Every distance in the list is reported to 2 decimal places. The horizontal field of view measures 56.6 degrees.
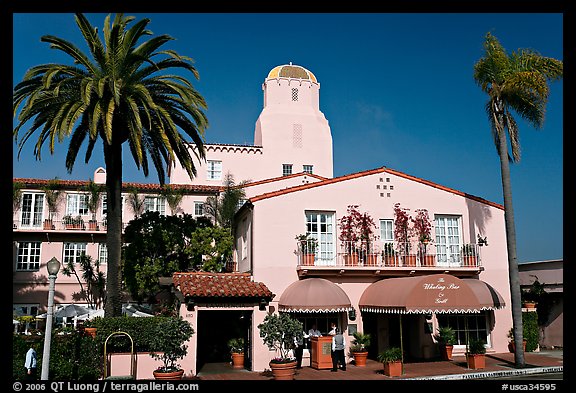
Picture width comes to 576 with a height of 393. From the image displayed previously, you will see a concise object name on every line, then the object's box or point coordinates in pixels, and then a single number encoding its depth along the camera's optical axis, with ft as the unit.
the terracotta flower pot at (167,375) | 58.49
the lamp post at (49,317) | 46.55
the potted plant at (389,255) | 81.87
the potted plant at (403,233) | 82.79
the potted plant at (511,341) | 83.90
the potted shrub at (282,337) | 63.00
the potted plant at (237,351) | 75.41
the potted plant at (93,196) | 120.37
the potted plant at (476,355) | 68.29
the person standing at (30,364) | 57.98
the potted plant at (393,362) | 63.52
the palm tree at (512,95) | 72.59
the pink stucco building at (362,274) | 71.61
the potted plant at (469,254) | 85.35
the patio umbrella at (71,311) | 97.25
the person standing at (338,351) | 69.36
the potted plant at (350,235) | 80.43
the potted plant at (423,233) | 83.66
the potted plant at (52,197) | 118.21
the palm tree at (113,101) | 65.26
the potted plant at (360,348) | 73.87
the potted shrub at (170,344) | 59.57
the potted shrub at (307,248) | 78.43
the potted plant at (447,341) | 77.87
